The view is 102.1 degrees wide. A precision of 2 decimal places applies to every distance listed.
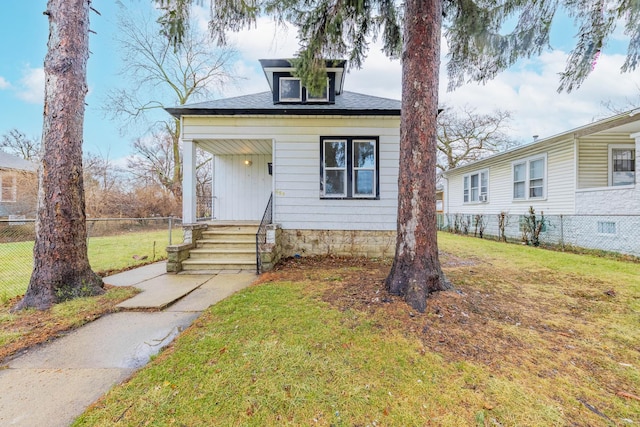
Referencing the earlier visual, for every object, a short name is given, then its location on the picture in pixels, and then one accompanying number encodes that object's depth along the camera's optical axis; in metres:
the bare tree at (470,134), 22.67
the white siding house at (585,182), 7.45
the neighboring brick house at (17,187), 14.45
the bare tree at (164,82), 16.38
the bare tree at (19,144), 24.62
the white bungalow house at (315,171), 6.79
